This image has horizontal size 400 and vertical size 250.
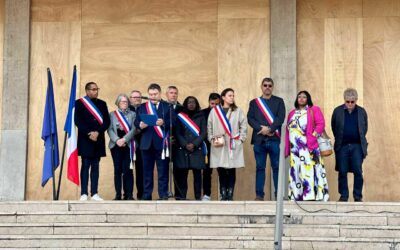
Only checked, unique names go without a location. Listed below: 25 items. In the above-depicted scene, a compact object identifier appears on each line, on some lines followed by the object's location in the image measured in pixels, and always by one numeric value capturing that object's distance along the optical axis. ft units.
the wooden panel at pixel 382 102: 61.87
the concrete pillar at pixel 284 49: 61.87
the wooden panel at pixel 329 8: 63.36
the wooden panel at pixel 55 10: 64.18
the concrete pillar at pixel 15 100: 62.39
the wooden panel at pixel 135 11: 64.08
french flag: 56.18
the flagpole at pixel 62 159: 57.16
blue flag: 57.06
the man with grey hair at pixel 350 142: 54.85
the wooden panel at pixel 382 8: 63.21
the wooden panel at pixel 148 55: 63.52
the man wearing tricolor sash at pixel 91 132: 55.62
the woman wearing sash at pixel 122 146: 56.18
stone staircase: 45.55
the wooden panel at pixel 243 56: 62.90
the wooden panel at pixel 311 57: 62.71
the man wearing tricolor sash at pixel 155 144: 54.80
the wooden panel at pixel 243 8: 63.57
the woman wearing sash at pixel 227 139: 55.26
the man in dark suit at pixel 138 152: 56.24
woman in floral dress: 54.29
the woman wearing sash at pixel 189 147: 55.47
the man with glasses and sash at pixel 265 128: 55.42
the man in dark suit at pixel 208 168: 56.54
